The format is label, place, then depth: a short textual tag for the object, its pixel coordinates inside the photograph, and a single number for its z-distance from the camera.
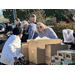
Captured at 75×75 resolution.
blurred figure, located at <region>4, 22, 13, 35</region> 5.37
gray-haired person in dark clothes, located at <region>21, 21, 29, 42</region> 3.61
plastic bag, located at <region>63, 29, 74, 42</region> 5.06
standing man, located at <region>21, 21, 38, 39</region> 3.53
